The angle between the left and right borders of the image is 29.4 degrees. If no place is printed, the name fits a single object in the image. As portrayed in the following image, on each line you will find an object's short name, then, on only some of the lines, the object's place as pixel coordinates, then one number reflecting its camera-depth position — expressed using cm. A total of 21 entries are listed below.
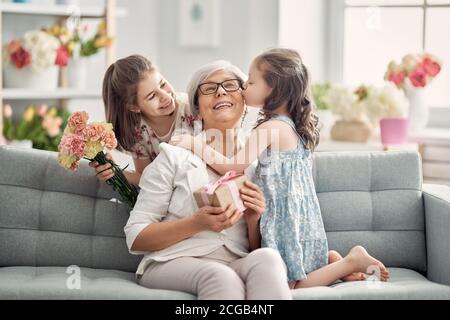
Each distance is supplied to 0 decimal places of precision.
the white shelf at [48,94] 429
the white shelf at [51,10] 427
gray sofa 292
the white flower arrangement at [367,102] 411
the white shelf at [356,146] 406
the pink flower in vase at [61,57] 438
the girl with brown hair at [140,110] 291
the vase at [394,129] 403
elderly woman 251
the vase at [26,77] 434
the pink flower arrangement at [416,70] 411
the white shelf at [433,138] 406
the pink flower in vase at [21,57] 426
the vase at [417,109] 417
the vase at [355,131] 423
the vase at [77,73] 457
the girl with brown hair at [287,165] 272
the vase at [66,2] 451
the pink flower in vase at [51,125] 435
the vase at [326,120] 445
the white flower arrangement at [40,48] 427
